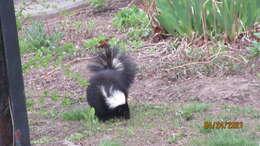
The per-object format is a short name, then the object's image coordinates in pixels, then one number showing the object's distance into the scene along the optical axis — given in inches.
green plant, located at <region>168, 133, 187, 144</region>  345.3
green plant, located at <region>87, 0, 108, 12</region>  847.1
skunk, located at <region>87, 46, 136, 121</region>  413.7
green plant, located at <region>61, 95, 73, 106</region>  456.8
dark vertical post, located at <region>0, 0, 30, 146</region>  262.5
